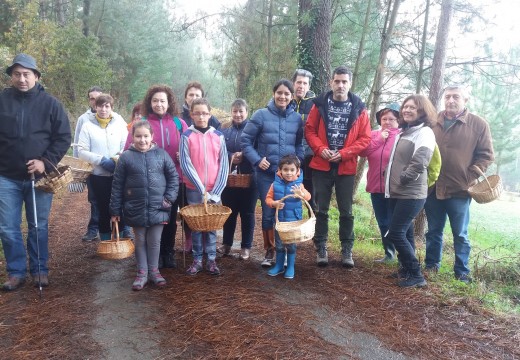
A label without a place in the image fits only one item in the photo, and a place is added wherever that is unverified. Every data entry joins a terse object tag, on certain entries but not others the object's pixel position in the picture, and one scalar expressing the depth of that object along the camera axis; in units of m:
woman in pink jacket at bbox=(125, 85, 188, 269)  4.48
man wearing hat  3.85
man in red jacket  4.62
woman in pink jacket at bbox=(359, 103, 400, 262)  5.01
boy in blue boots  4.29
